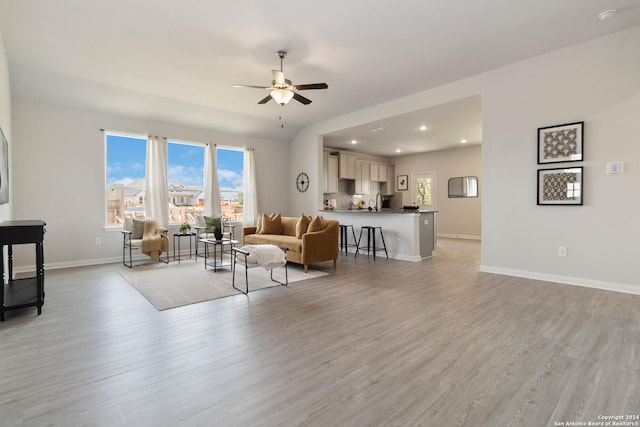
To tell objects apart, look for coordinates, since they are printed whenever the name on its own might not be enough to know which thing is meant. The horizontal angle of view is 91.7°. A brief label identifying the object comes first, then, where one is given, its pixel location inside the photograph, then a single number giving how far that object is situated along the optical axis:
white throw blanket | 4.09
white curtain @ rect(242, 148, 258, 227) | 8.02
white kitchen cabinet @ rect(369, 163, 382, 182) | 10.69
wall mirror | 9.45
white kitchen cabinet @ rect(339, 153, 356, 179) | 9.62
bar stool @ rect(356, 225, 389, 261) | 6.47
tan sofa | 5.13
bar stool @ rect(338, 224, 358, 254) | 7.15
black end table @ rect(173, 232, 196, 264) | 5.92
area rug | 3.71
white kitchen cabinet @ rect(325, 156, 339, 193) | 9.24
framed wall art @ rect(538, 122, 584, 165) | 4.06
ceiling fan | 3.99
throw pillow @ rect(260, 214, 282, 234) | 6.42
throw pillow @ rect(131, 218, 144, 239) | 5.97
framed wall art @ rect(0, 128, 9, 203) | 3.48
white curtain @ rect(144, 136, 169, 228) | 6.46
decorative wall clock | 8.26
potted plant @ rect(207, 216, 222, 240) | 5.36
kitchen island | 6.17
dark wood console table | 2.92
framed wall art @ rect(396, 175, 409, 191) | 11.22
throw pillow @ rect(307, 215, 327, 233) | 5.36
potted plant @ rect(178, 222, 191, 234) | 6.04
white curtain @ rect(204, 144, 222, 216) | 7.41
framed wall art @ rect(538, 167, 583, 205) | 4.08
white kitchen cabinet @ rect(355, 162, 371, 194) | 10.28
